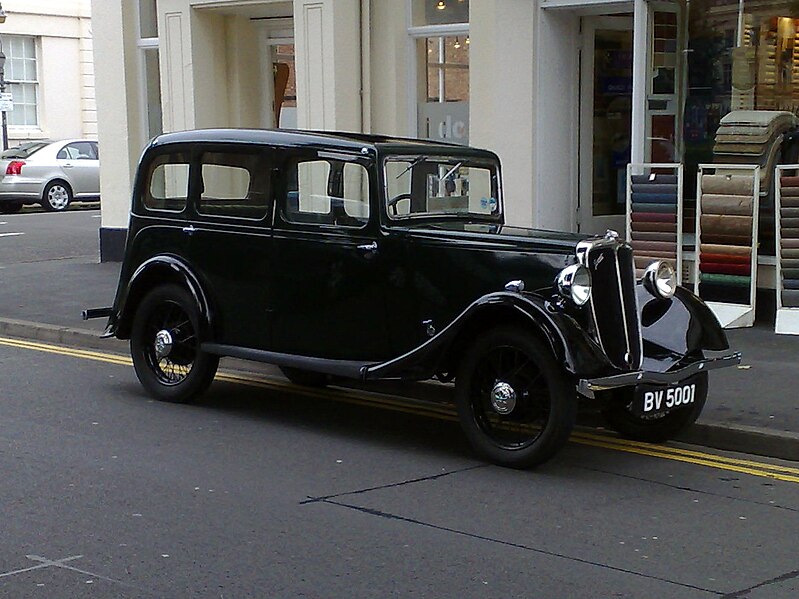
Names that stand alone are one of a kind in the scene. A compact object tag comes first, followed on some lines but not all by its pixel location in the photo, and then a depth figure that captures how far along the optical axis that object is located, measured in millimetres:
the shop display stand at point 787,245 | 11102
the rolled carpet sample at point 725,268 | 11414
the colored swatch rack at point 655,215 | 11820
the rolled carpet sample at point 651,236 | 11854
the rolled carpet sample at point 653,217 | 11853
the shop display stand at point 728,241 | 11320
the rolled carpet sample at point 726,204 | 11305
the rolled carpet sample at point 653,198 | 11852
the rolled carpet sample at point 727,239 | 11367
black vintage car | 7117
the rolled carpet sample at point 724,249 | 11375
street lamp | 32062
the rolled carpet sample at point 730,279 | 11422
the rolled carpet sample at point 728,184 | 11320
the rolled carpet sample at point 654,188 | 11852
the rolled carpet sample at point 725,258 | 11391
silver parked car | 27875
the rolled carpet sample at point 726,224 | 11320
